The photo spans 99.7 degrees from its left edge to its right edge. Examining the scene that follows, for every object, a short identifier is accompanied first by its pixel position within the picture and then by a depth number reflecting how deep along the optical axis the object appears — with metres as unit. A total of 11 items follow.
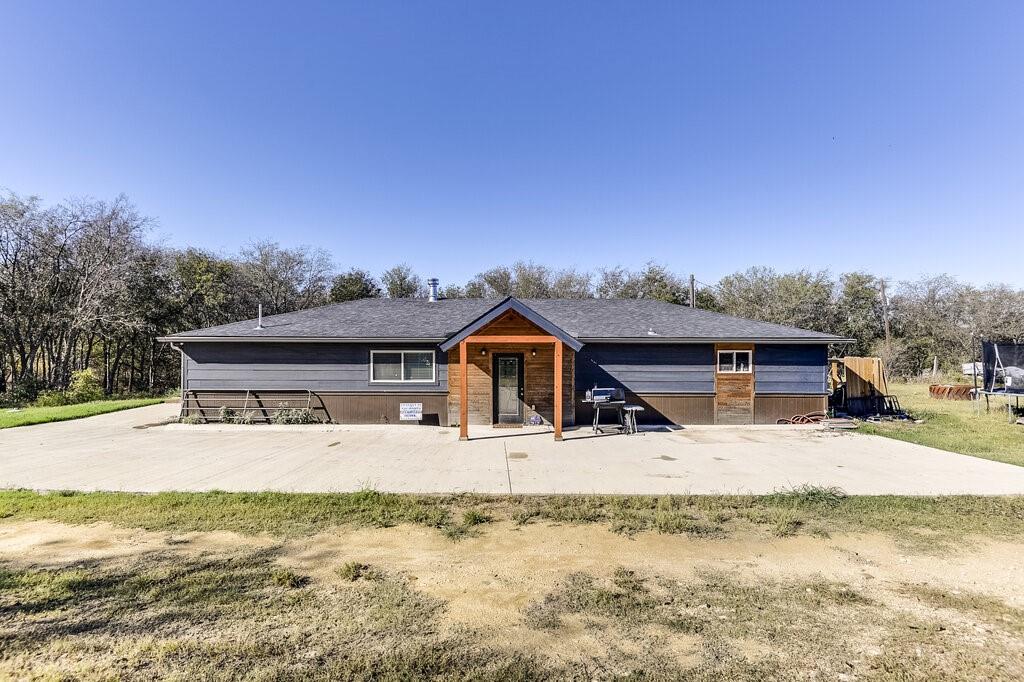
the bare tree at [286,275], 28.89
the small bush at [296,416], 11.85
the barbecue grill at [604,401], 11.10
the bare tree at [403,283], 36.19
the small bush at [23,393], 15.73
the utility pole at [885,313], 28.33
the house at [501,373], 11.98
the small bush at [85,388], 16.39
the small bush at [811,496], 5.70
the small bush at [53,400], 15.41
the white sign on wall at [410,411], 11.76
